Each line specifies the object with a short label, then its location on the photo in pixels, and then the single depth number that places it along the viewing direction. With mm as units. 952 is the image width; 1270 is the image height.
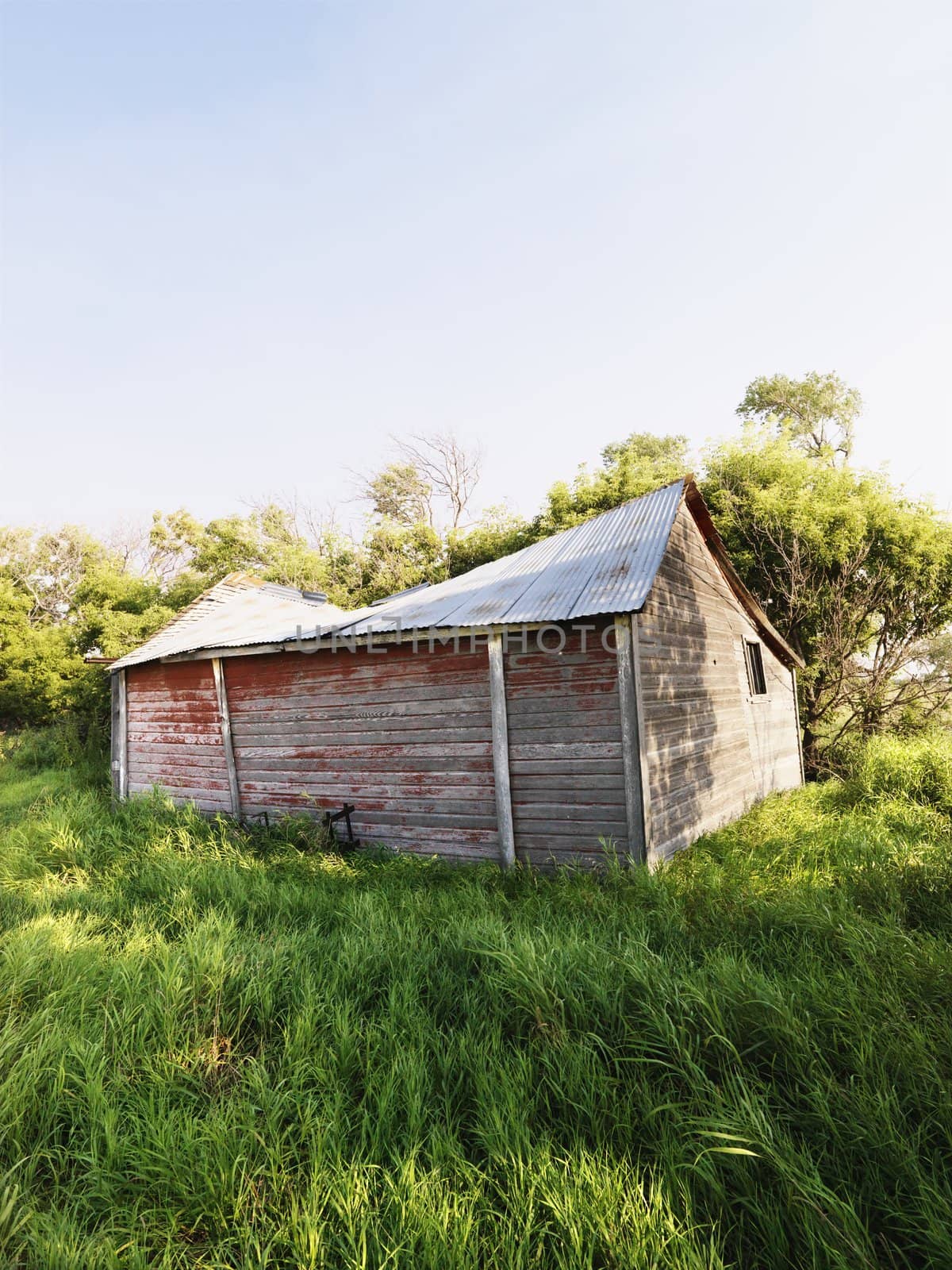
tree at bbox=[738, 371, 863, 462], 27703
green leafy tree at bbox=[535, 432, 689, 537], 19297
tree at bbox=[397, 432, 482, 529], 28547
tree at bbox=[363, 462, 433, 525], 29156
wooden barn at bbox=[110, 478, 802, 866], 6418
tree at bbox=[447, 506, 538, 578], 22234
